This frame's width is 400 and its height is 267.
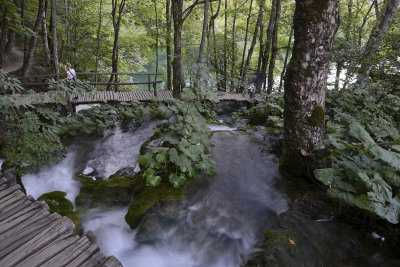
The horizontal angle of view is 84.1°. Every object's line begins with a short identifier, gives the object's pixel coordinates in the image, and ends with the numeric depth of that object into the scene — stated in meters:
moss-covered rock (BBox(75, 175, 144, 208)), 4.30
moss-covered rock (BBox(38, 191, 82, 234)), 3.90
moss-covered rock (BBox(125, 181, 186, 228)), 3.71
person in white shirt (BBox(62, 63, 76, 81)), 9.18
